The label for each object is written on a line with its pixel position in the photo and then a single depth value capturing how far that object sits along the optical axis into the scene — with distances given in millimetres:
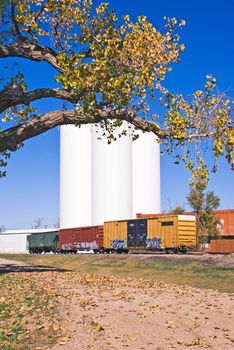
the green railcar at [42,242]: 72250
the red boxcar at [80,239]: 59625
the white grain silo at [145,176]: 72438
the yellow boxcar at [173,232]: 47219
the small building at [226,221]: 65375
